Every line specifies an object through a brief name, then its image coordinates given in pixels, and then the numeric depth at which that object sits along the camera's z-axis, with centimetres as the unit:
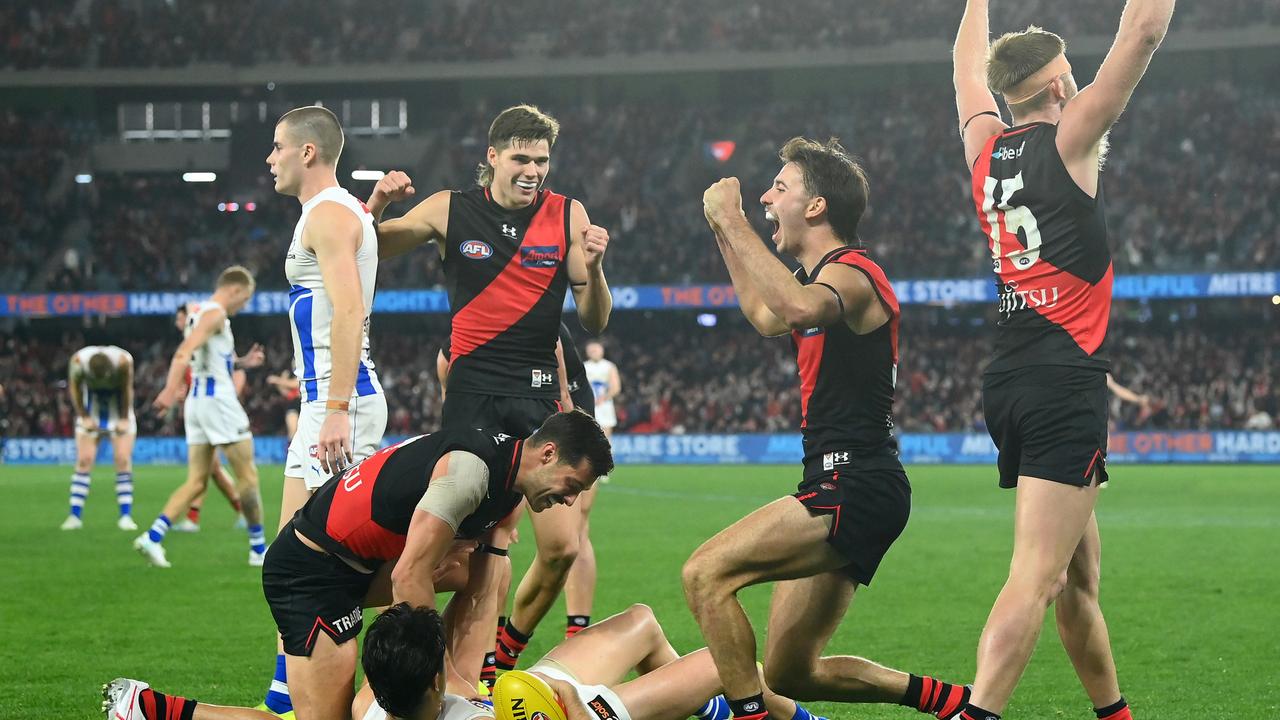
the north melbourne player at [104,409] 1537
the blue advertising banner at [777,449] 3130
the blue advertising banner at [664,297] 3466
